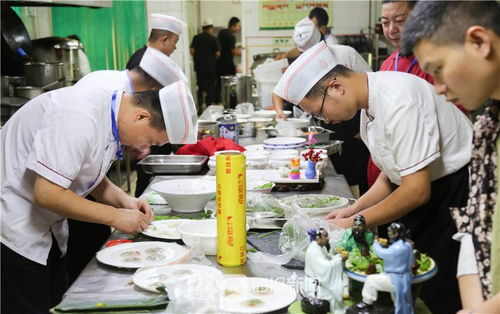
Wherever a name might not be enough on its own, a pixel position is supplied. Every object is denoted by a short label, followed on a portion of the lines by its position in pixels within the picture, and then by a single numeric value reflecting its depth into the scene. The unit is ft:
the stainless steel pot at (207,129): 13.11
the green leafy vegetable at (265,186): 8.60
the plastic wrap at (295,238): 5.84
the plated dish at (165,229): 6.60
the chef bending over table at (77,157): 6.39
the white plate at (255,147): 12.02
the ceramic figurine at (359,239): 4.56
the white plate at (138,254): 5.78
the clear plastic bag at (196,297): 4.64
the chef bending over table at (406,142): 6.59
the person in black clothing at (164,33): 15.11
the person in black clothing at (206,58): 35.53
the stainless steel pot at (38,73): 15.64
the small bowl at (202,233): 6.00
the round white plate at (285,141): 11.97
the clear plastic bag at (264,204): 7.61
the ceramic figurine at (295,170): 9.09
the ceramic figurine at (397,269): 3.96
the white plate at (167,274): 5.27
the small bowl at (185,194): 7.57
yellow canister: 5.43
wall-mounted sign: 27.27
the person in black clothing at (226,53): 38.52
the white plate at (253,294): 4.75
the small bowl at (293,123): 13.89
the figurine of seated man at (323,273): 4.40
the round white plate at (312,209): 7.00
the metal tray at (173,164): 10.36
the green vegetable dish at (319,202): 7.48
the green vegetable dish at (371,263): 4.28
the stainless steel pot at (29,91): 15.39
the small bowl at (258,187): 8.55
